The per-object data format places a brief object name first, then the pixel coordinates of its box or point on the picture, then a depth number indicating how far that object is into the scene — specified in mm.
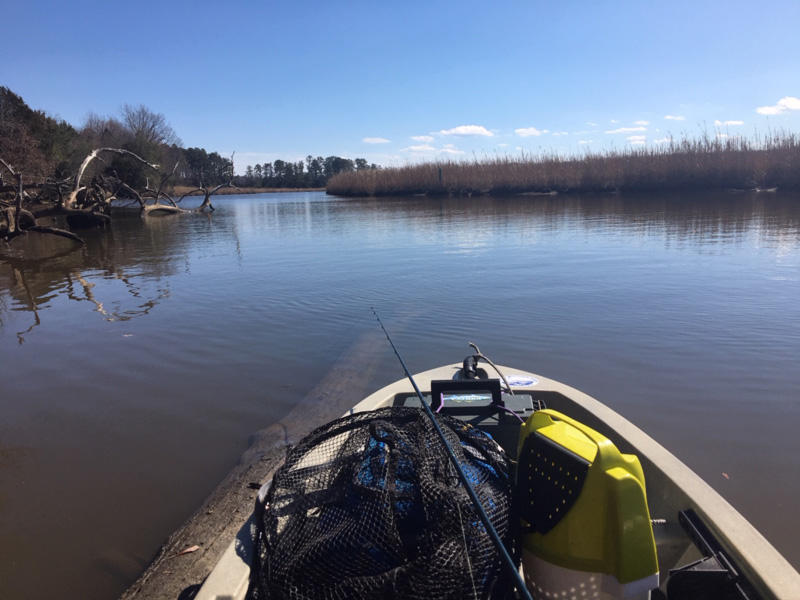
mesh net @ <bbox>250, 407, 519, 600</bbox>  1406
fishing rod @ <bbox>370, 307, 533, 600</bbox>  1166
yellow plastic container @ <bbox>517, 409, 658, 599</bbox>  1396
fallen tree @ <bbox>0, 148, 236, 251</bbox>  13836
